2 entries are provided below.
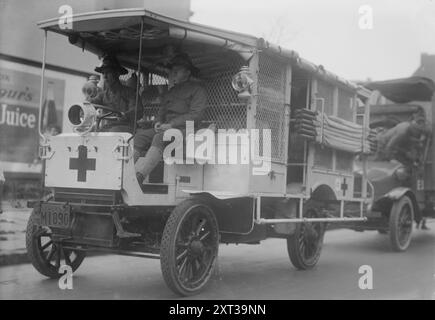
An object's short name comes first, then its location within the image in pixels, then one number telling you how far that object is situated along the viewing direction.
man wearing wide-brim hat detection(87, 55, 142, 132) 5.74
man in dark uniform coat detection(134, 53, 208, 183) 5.18
